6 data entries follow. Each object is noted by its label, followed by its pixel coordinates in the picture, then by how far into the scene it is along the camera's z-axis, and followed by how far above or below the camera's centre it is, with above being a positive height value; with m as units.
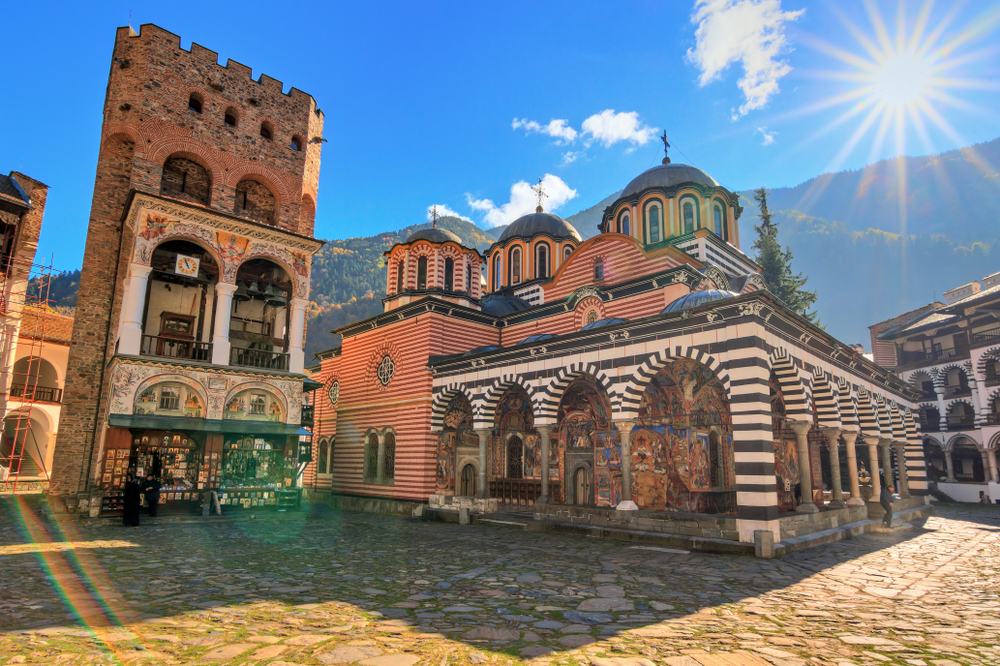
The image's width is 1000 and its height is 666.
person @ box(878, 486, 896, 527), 13.80 -1.42
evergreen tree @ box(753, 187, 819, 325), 32.34 +10.10
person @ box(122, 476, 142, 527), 12.99 -1.59
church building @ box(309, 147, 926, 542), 11.42 +1.44
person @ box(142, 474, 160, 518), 14.12 -1.50
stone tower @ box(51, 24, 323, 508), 15.88 +7.13
